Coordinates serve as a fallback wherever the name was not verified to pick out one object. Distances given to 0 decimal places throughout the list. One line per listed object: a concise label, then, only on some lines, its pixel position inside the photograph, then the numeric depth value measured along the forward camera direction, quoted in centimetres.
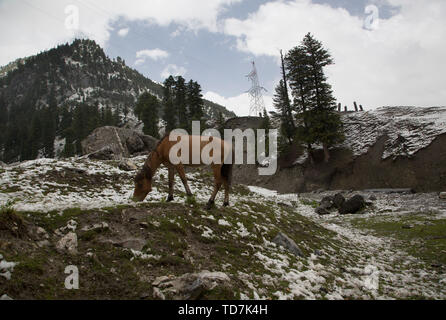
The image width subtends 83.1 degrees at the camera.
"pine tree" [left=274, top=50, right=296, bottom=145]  4362
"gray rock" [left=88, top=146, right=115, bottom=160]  2316
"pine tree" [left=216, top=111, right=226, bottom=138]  5948
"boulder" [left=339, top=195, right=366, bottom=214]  1889
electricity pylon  5025
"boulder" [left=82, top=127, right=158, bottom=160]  2920
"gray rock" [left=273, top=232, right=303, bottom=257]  735
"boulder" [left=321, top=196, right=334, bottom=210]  2020
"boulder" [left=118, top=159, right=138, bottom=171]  1700
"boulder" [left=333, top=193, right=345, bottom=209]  1990
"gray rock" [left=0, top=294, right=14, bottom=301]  319
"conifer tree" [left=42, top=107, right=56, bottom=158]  7206
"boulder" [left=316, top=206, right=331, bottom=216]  1920
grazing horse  855
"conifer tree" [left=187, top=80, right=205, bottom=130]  5450
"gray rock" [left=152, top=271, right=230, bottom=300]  393
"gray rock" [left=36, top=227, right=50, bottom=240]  489
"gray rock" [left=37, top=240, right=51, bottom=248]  461
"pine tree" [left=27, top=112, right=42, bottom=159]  6801
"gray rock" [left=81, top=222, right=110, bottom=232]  542
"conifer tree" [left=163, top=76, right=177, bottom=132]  5691
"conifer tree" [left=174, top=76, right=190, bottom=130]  5725
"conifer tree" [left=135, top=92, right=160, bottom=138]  5550
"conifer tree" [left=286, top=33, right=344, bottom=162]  3444
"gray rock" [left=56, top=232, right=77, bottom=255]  464
